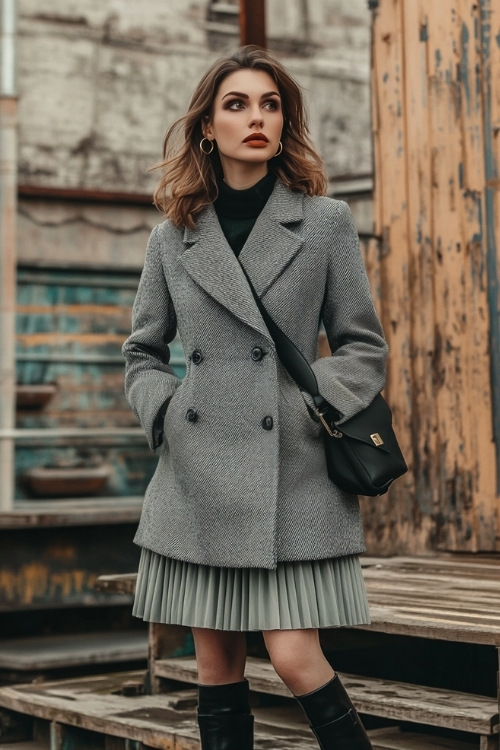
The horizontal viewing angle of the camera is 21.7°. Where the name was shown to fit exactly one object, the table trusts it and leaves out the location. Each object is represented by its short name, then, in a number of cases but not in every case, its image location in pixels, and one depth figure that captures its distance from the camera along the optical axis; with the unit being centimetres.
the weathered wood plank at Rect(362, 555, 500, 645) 397
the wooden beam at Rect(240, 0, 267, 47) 693
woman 329
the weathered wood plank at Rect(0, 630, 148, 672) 726
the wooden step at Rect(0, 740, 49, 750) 527
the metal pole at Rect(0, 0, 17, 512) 1202
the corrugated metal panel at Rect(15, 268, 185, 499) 1375
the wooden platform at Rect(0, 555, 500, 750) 402
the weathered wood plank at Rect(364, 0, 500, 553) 586
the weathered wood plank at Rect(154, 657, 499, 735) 386
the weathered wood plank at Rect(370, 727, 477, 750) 423
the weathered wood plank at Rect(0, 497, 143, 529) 779
